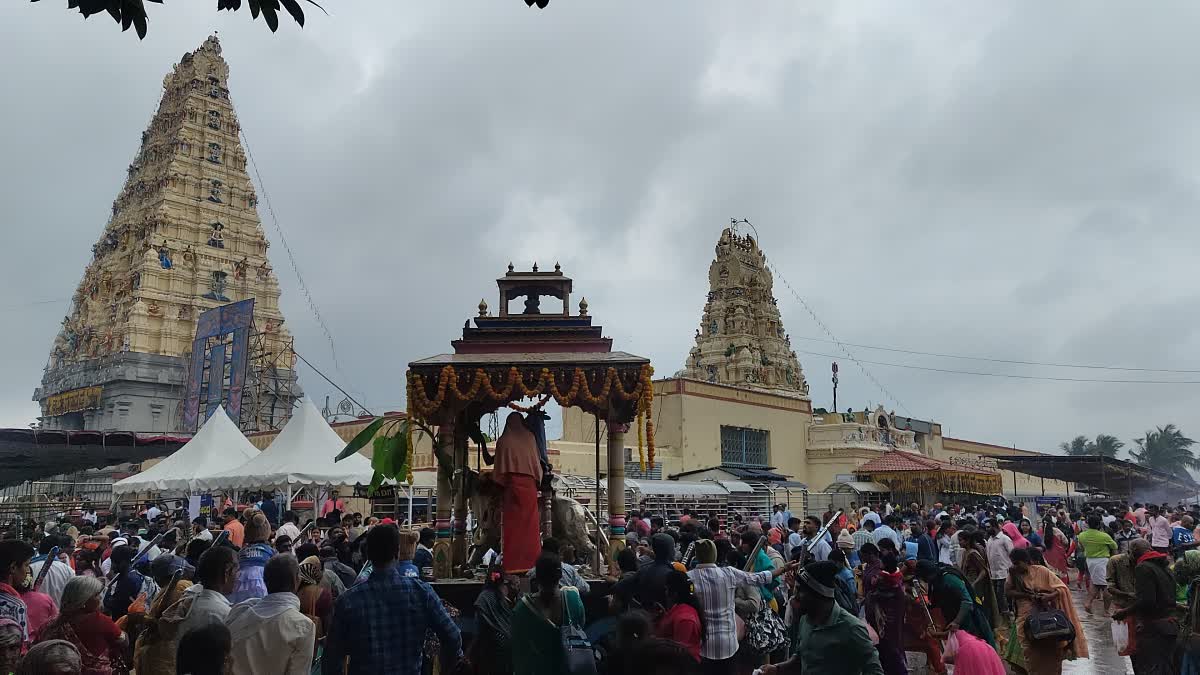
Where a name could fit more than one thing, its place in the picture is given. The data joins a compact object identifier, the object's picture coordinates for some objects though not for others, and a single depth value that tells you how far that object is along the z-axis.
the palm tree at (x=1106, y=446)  91.26
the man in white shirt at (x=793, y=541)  13.29
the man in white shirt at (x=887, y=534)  11.09
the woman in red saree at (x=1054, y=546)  15.55
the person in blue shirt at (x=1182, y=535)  11.14
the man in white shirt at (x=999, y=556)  11.66
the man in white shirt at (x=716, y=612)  5.87
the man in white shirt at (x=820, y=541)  10.42
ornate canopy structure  8.44
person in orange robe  7.89
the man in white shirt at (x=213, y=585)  4.40
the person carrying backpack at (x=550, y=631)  4.48
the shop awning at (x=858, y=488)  31.84
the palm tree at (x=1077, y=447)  95.38
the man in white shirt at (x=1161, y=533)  15.49
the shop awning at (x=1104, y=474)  35.69
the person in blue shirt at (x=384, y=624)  4.39
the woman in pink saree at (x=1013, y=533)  12.57
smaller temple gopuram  45.03
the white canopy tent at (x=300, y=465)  16.09
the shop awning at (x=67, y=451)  20.03
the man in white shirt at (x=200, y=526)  11.90
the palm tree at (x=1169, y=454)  84.62
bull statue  9.10
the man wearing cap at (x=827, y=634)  4.09
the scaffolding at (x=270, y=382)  42.66
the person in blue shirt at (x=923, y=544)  12.79
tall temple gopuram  41.97
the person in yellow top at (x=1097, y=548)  12.89
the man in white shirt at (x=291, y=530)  11.80
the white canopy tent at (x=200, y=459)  17.41
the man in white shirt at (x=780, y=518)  18.61
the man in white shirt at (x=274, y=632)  4.20
